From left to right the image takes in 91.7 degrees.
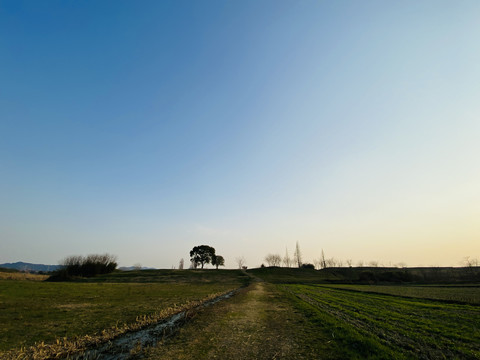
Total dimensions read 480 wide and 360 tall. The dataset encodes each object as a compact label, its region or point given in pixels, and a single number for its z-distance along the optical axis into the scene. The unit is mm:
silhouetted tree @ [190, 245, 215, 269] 157875
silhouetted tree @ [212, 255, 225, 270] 160875
